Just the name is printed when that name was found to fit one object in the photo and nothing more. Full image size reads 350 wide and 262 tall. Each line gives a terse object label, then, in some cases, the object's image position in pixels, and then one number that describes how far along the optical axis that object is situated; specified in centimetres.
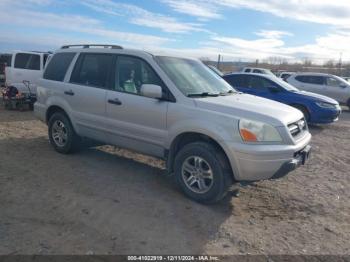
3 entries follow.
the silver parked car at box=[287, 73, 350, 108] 1652
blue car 1098
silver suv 436
